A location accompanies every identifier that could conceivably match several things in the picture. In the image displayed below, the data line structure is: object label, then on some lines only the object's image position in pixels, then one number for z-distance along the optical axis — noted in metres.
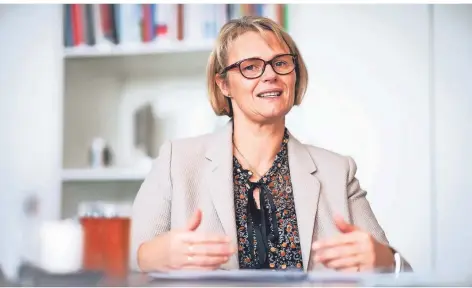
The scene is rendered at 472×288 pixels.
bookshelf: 2.46
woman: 1.99
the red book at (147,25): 2.52
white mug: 1.76
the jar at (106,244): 1.77
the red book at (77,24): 2.55
